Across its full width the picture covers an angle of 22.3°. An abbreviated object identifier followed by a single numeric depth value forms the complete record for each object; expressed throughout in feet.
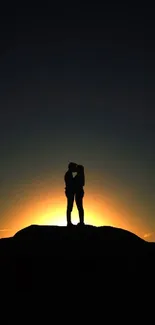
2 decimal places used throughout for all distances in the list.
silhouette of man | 92.48
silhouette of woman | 92.32
